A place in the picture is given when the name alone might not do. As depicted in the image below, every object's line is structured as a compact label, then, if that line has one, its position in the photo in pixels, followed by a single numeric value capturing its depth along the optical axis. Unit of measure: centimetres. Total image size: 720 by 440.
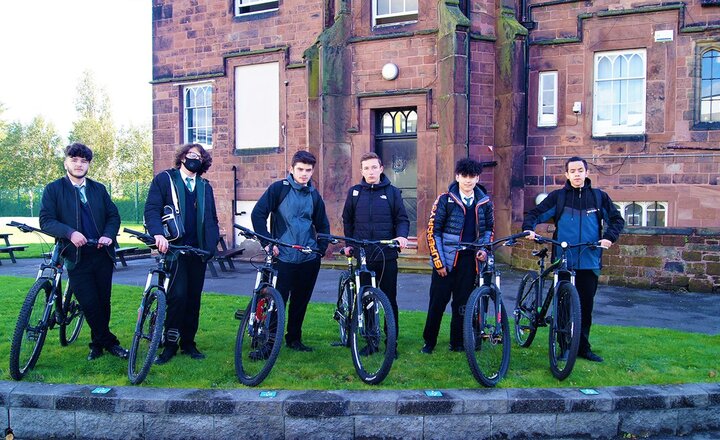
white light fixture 1451
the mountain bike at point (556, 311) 554
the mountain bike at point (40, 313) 540
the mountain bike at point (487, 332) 532
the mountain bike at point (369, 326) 529
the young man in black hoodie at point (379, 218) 648
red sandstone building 1434
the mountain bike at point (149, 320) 525
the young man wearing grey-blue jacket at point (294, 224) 620
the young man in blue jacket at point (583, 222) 626
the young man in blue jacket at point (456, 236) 629
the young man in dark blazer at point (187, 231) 598
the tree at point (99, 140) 5556
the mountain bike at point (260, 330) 532
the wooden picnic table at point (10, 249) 1586
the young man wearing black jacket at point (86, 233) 592
